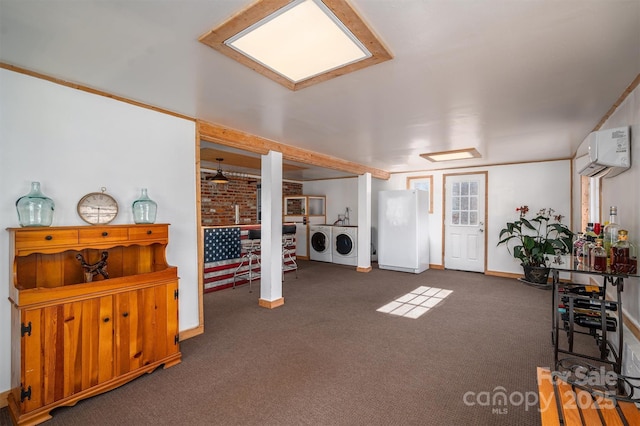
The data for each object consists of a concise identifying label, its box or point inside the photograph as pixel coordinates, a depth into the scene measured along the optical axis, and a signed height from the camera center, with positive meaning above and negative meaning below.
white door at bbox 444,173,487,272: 6.02 -0.20
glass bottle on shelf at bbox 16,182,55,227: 1.90 +0.04
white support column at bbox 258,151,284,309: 3.88 -0.26
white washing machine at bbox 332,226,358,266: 6.80 -0.75
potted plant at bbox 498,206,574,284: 4.89 -0.48
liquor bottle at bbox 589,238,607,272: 2.08 -0.33
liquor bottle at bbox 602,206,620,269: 2.12 -0.17
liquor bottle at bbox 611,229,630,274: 1.98 -0.29
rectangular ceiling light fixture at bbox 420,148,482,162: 4.42 +0.90
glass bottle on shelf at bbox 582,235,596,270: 2.23 -0.29
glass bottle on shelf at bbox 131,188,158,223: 2.48 +0.04
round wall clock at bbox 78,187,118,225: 2.26 +0.04
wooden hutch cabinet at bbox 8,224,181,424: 1.80 -0.68
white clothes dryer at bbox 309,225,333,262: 7.24 -0.73
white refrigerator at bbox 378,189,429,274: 6.01 -0.37
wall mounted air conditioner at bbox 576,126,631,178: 2.12 +0.46
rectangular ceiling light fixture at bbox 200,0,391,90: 1.38 +0.93
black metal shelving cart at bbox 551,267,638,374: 2.03 -0.79
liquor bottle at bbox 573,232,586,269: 2.38 -0.36
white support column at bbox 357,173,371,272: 6.14 -0.26
